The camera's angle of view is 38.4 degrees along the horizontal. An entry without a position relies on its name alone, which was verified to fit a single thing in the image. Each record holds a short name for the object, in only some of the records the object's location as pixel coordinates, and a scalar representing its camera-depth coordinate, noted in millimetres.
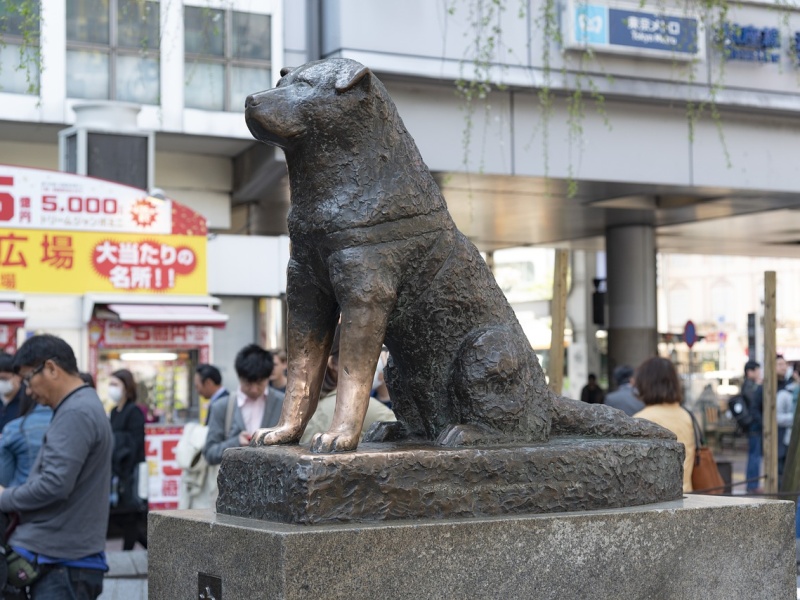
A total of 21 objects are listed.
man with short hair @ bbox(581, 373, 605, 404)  17281
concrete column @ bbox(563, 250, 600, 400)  31448
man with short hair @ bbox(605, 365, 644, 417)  8031
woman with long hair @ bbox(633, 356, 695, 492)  6316
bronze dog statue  3164
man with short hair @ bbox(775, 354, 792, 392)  13796
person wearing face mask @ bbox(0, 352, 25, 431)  8453
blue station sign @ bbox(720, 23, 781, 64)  14047
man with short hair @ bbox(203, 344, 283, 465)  7055
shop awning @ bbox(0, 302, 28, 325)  11469
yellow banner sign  12047
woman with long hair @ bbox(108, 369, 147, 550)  9719
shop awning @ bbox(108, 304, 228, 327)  12156
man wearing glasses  4891
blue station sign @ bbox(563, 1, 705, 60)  13151
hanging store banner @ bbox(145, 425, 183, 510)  11359
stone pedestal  2865
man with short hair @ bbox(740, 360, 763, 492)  14086
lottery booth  11961
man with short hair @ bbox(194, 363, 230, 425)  8852
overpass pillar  18906
